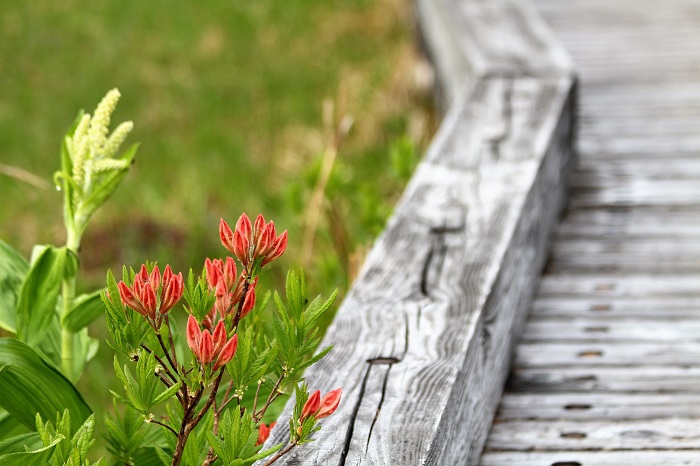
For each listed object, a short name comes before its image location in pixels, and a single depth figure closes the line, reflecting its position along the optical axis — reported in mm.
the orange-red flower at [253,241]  3625
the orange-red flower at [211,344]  3586
